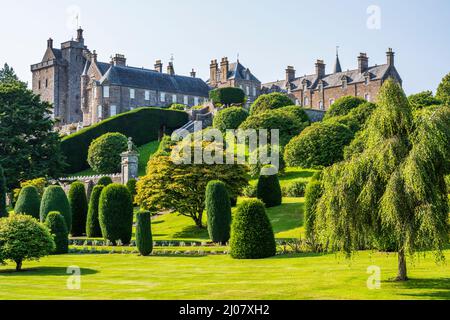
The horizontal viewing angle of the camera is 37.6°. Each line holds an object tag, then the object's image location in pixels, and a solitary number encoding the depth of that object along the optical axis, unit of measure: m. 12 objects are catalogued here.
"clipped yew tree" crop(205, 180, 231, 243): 30.03
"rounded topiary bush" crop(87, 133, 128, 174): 56.47
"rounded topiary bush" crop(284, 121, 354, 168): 46.44
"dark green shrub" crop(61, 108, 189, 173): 60.94
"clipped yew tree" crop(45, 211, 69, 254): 27.98
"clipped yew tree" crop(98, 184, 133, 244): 31.78
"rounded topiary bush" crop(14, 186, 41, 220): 35.44
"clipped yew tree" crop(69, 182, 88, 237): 36.97
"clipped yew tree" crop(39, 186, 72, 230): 33.78
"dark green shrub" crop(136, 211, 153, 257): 26.25
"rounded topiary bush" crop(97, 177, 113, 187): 42.09
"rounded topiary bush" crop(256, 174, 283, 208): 36.81
